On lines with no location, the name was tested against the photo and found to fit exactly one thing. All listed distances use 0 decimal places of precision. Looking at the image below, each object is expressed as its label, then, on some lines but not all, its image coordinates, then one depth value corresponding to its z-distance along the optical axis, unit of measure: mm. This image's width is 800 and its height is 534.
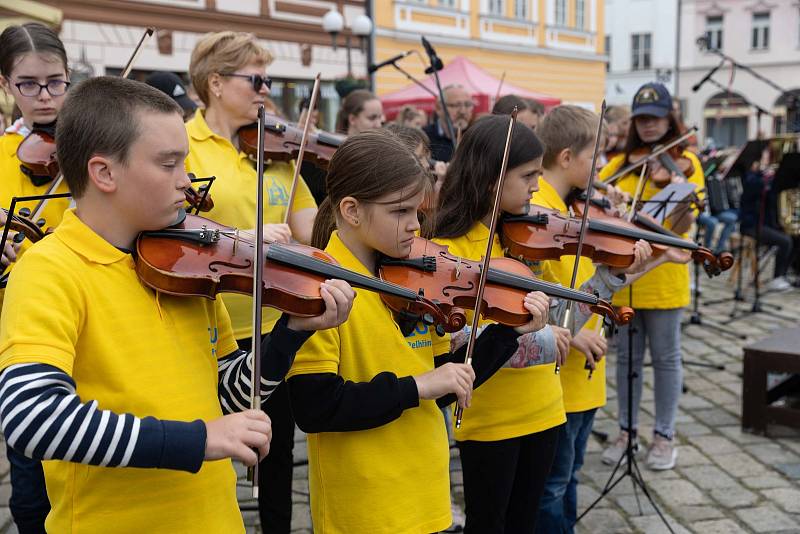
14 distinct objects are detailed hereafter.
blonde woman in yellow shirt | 2633
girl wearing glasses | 2447
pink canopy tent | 10172
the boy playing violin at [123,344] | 1271
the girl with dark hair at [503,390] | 2287
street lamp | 11031
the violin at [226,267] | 1492
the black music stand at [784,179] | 7625
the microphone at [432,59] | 5082
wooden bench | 4223
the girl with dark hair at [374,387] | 1763
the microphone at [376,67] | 5198
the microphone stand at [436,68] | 4988
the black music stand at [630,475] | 3308
